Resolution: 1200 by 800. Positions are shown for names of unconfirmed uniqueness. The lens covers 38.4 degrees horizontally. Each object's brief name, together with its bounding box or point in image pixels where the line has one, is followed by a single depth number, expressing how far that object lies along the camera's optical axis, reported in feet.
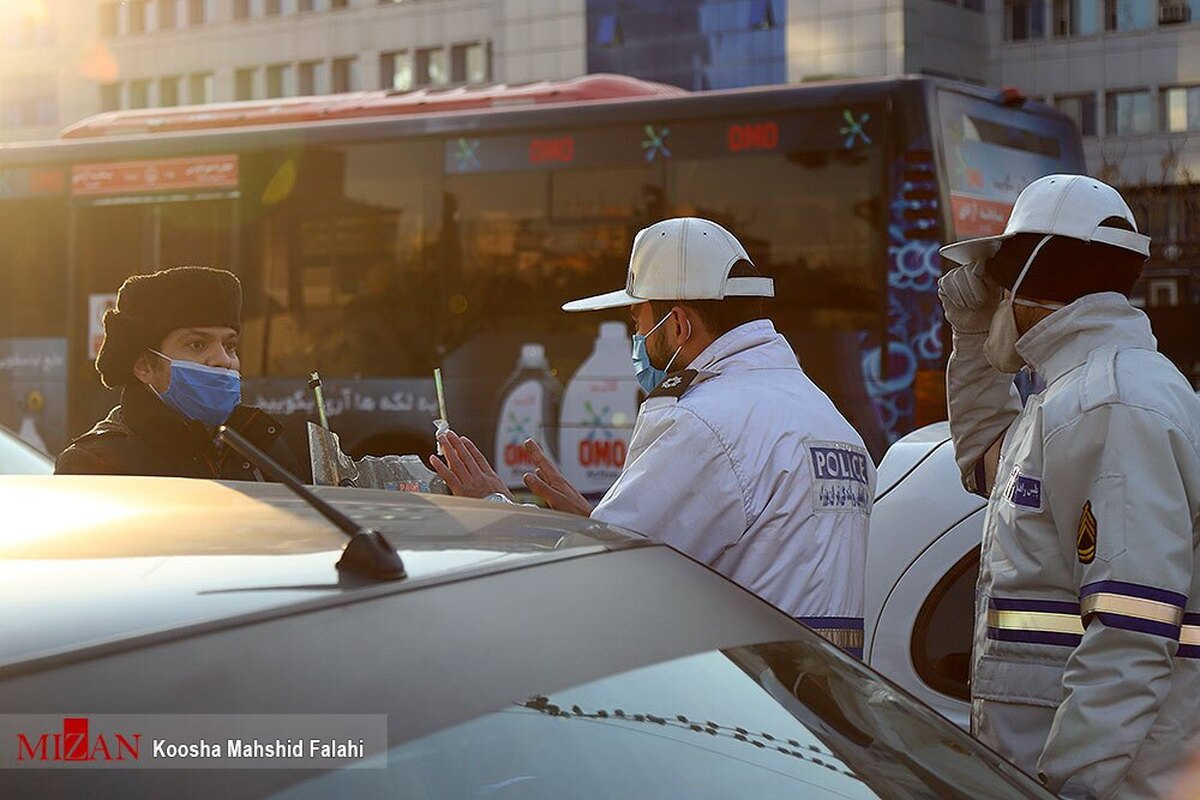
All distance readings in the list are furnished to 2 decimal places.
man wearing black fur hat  12.12
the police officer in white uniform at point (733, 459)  10.36
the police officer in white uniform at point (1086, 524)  8.61
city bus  36.29
